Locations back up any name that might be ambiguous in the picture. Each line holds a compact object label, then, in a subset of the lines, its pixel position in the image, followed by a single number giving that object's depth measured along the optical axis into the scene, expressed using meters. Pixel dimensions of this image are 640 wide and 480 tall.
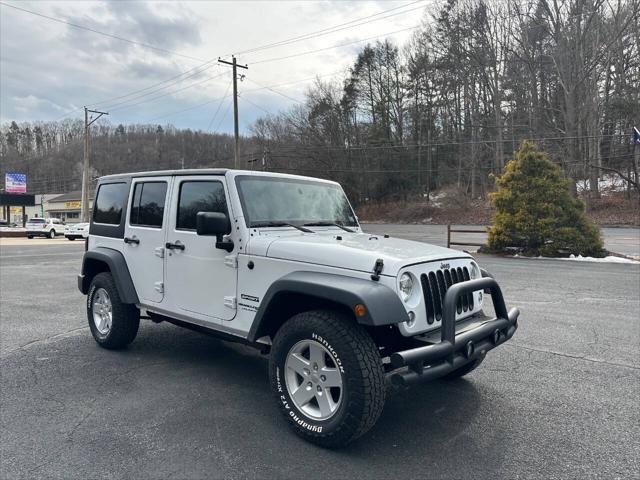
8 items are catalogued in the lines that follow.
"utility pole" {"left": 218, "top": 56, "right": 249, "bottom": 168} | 28.78
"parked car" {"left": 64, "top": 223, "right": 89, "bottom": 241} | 32.31
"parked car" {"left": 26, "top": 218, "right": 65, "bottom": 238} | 35.81
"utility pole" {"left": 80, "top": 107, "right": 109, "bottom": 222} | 37.62
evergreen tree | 15.05
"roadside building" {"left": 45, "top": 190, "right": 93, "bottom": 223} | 81.12
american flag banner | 61.72
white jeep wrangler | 2.86
